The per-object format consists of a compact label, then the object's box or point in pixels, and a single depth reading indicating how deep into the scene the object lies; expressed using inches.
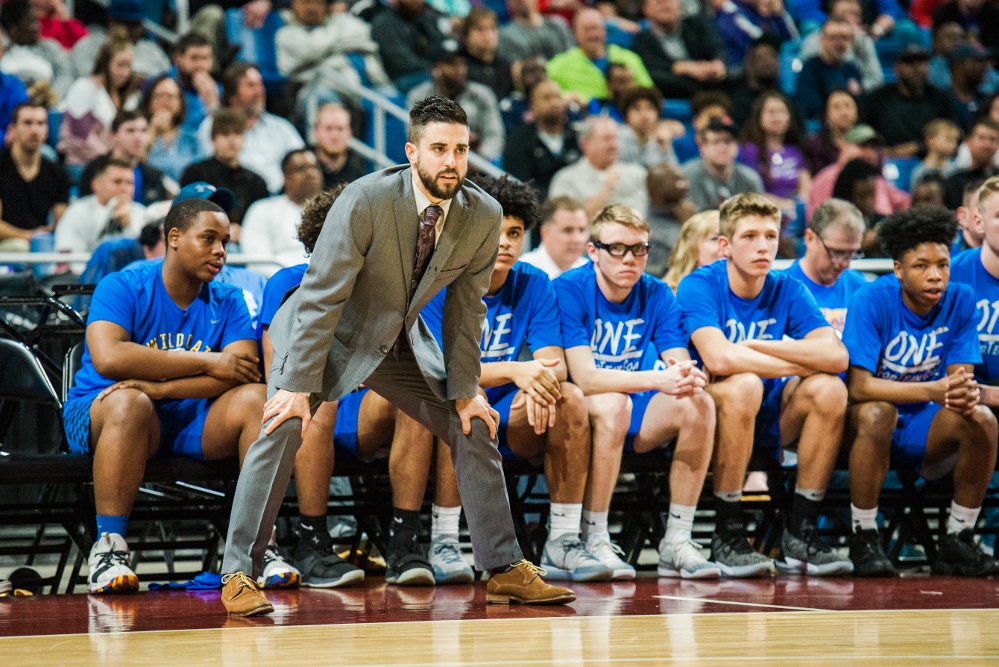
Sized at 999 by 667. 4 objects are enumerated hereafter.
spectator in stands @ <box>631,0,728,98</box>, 836.0
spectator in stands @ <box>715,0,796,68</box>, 880.3
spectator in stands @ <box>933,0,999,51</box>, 912.3
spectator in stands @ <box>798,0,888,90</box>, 867.4
